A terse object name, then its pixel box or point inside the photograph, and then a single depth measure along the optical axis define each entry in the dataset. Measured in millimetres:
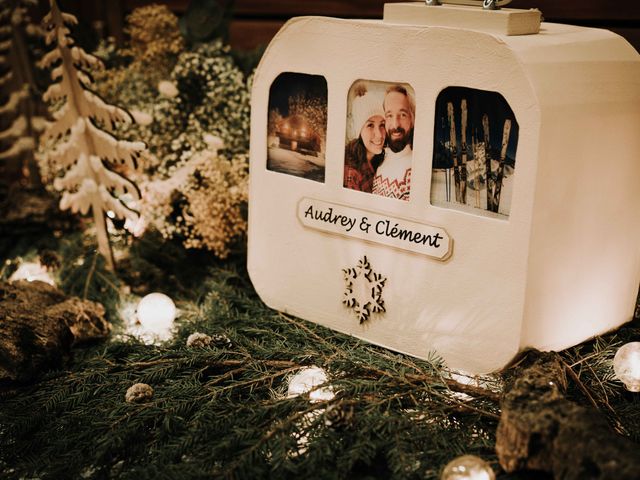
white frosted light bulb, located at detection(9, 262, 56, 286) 1892
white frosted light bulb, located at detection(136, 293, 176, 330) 1606
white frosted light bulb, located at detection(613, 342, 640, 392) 1244
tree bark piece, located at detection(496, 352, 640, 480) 938
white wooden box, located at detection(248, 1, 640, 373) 1184
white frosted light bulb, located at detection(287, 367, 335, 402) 1273
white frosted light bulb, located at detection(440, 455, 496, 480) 1012
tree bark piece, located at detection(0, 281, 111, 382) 1408
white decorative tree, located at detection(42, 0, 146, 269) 1717
